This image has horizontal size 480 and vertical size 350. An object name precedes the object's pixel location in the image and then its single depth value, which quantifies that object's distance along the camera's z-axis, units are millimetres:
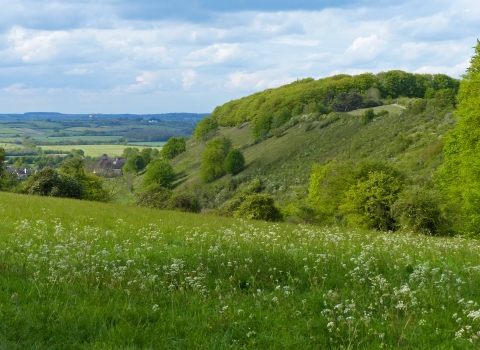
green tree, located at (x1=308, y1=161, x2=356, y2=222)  45819
